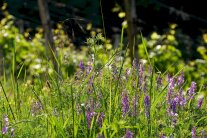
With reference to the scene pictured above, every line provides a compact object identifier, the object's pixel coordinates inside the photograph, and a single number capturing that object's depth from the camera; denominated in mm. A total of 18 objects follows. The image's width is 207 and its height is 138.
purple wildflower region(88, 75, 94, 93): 4176
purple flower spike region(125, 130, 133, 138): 3199
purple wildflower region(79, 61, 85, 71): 4619
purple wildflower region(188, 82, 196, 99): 4058
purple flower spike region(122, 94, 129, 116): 3622
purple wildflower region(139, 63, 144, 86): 4246
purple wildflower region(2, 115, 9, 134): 3520
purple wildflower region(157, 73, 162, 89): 4457
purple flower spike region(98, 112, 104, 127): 3763
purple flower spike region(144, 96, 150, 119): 3468
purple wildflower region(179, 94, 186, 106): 4001
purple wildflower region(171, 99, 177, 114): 3815
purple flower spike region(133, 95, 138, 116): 3659
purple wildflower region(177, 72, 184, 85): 4449
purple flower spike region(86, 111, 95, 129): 3614
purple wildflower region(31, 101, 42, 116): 4162
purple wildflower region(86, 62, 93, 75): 4601
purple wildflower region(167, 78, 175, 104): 4011
